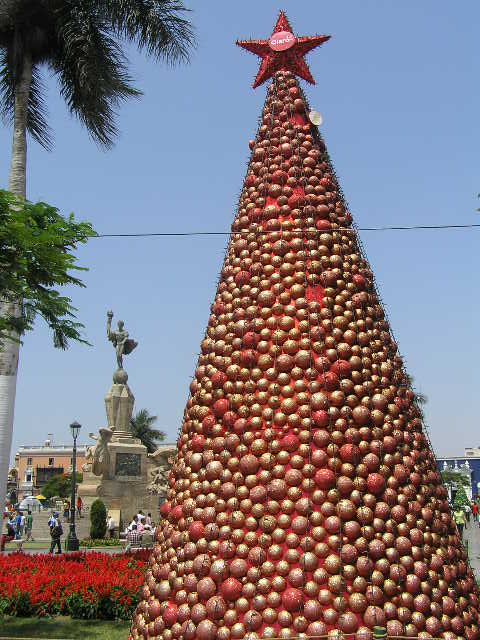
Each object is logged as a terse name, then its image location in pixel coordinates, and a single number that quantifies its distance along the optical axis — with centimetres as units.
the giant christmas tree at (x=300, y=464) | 439
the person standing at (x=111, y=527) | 2312
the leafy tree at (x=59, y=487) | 5530
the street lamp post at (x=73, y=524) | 1792
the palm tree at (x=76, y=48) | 1313
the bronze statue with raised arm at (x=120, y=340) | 2669
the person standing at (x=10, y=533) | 2014
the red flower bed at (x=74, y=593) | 886
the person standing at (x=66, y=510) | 2475
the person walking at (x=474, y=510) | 2969
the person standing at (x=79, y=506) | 2424
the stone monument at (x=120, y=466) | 2450
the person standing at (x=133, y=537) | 1712
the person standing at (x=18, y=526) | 2358
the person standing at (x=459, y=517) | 1555
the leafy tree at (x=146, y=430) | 5369
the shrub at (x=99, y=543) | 2058
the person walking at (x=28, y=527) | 2477
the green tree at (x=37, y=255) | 693
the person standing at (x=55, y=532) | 1764
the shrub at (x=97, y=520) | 2206
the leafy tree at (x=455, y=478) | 4319
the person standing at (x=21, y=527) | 2384
